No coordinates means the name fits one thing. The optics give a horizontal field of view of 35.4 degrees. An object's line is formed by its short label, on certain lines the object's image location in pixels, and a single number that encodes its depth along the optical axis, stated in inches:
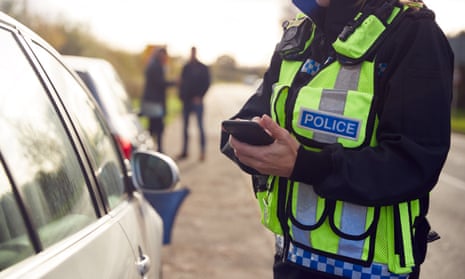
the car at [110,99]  229.5
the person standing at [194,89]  512.4
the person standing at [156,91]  479.5
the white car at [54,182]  67.4
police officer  80.1
